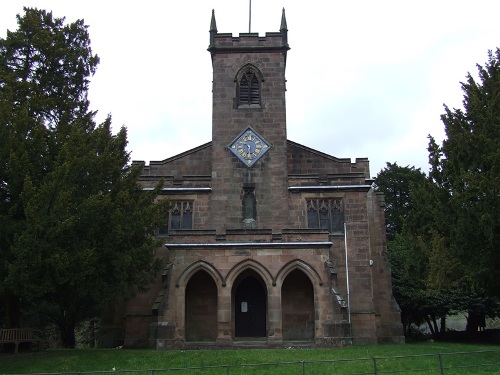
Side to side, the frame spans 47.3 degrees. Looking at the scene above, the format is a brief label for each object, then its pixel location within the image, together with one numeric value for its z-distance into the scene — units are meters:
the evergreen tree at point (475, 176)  18.80
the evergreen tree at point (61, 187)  19.02
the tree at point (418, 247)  21.14
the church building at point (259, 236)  26.02
